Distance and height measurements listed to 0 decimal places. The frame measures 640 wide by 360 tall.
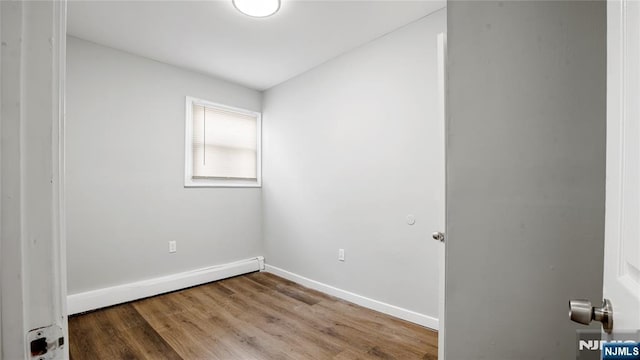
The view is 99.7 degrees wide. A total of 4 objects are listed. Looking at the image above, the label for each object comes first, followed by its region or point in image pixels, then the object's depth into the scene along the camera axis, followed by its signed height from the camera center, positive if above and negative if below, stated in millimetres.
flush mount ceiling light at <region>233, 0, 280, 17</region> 1907 +1237
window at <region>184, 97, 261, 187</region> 3104 +395
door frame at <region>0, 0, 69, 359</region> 373 +5
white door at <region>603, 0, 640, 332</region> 410 +21
